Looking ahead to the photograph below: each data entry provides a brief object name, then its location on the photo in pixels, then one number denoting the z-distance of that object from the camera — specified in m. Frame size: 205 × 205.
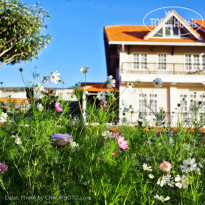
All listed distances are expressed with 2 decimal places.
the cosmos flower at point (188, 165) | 2.28
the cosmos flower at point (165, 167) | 2.16
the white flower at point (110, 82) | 3.36
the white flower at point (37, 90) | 3.16
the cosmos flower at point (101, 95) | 3.33
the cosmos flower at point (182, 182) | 2.28
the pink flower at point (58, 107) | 3.46
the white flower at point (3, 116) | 4.08
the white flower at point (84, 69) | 3.45
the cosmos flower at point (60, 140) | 2.07
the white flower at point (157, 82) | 4.07
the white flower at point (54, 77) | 3.32
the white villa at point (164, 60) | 19.67
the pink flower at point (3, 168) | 2.45
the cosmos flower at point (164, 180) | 2.31
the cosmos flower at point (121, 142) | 2.38
